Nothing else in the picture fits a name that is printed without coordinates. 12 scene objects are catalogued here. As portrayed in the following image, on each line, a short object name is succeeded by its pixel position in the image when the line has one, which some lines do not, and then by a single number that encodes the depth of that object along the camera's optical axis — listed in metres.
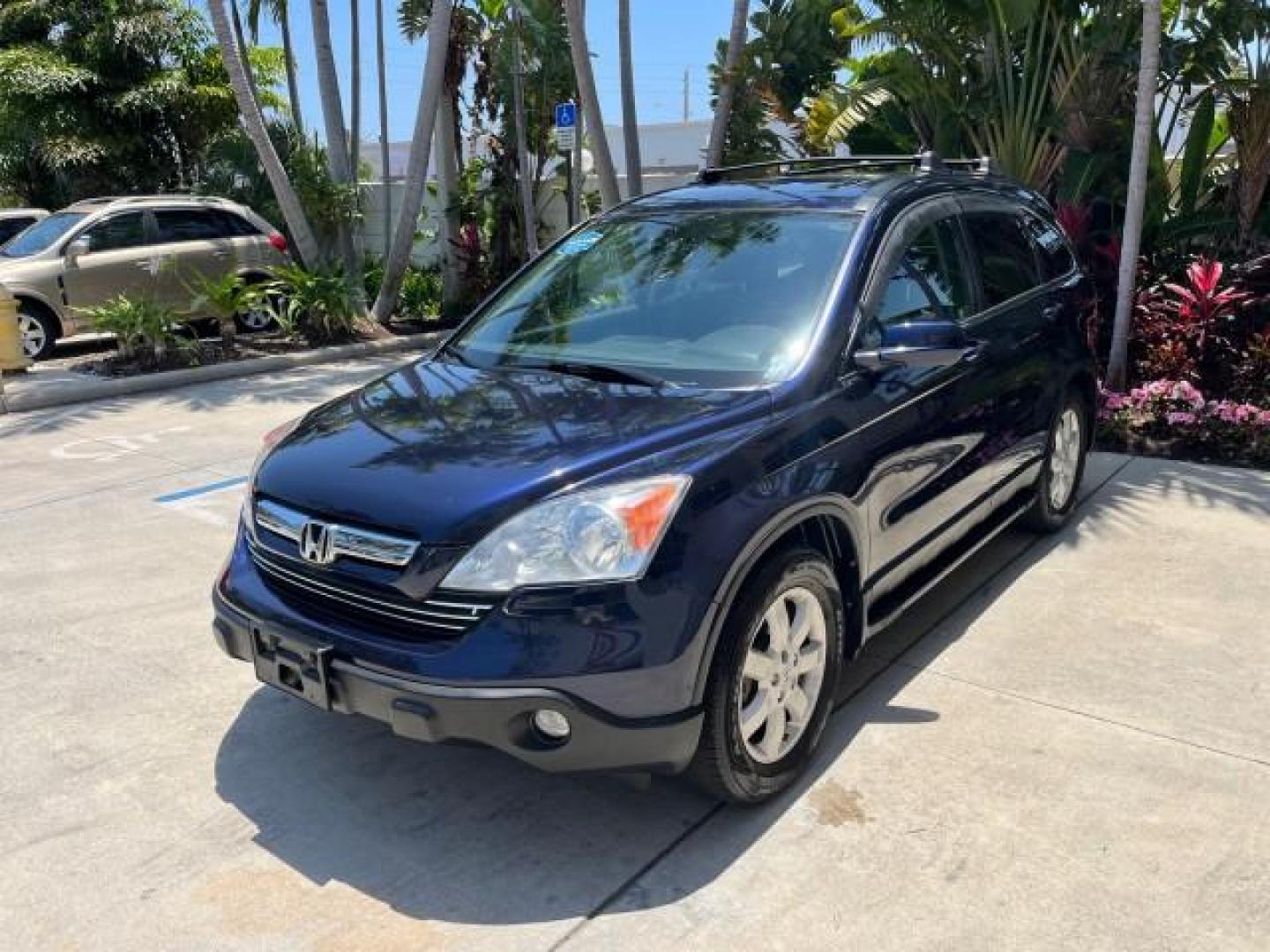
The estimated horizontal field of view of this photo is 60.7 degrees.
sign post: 11.38
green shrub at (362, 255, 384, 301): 13.73
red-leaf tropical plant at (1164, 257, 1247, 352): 7.43
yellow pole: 9.49
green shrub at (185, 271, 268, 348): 10.66
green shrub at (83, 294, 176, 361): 10.04
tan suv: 11.05
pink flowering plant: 6.72
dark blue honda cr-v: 2.65
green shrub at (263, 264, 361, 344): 11.49
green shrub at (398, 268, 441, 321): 14.05
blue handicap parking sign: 11.36
